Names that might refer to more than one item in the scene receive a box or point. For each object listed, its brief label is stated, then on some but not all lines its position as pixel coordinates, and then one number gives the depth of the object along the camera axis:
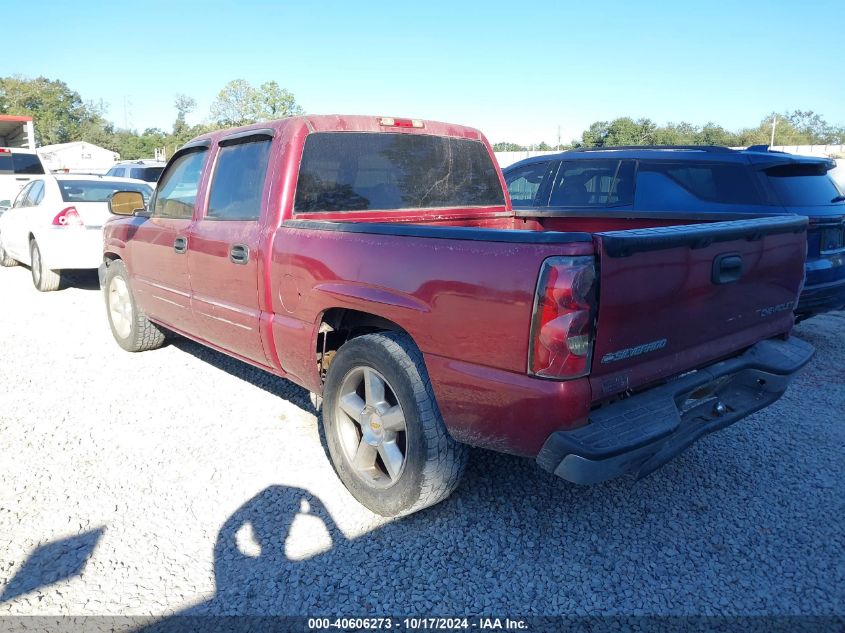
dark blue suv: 5.22
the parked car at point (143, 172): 19.11
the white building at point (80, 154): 39.13
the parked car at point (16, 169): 14.19
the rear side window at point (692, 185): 5.45
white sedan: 8.14
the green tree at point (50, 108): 73.81
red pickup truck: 2.32
